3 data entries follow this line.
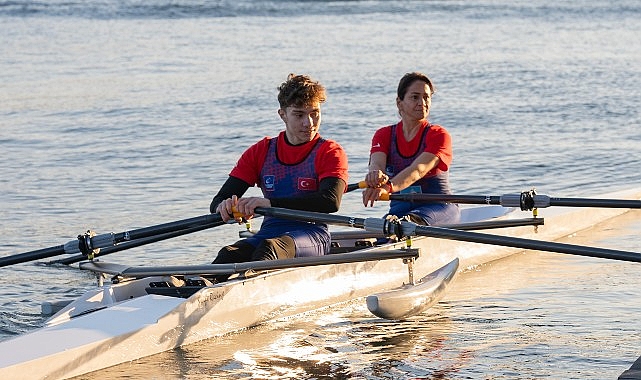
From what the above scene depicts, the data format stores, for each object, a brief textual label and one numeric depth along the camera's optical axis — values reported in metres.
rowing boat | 13.00
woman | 17.77
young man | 14.99
